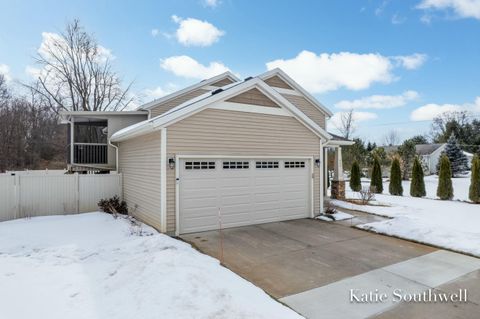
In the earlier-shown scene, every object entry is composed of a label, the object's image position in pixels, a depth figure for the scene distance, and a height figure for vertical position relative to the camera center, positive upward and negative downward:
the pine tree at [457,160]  32.22 -0.17
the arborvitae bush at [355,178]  17.86 -1.17
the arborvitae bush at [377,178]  17.83 -1.17
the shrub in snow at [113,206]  9.70 -1.51
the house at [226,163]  7.57 -0.06
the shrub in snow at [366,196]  12.93 -1.70
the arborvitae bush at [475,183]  13.30 -1.15
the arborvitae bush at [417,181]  15.69 -1.21
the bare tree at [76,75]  23.45 +7.46
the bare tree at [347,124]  38.06 +4.78
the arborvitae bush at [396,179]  16.69 -1.17
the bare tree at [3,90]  25.20 +6.47
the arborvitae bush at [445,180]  14.39 -1.08
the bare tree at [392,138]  56.22 +4.13
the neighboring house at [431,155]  37.27 +0.49
